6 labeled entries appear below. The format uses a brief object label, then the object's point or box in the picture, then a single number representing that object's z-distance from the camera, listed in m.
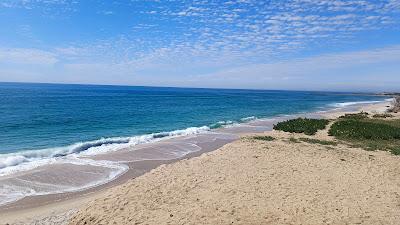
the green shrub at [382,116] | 38.94
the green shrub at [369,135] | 21.17
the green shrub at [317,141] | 21.91
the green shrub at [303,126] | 27.86
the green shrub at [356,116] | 37.75
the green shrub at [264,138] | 23.52
